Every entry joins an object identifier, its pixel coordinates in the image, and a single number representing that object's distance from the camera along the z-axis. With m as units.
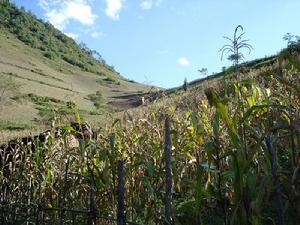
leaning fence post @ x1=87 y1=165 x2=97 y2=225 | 1.56
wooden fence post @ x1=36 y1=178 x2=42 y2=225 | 1.87
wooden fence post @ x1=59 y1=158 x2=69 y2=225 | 1.73
